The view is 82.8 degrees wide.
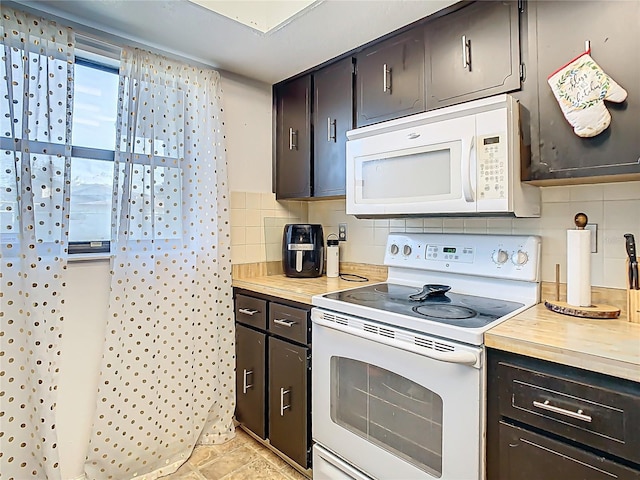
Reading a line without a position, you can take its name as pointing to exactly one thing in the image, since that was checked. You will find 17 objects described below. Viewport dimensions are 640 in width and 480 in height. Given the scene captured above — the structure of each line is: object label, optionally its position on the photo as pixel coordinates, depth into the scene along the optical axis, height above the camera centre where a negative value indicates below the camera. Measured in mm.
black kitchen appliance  2244 -102
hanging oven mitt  1159 +454
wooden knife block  1233 -251
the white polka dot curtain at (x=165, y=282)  1728 -241
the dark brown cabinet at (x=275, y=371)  1725 -709
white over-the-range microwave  1343 +293
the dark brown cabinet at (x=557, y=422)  902 -515
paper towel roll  1334 -124
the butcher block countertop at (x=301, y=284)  1796 -276
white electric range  1170 -462
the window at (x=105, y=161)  1541 +352
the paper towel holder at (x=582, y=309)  1275 -277
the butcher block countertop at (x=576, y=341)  917 -308
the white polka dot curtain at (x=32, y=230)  1440 +26
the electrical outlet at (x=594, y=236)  1454 -13
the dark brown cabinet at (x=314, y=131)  2021 +622
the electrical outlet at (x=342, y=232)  2383 +16
